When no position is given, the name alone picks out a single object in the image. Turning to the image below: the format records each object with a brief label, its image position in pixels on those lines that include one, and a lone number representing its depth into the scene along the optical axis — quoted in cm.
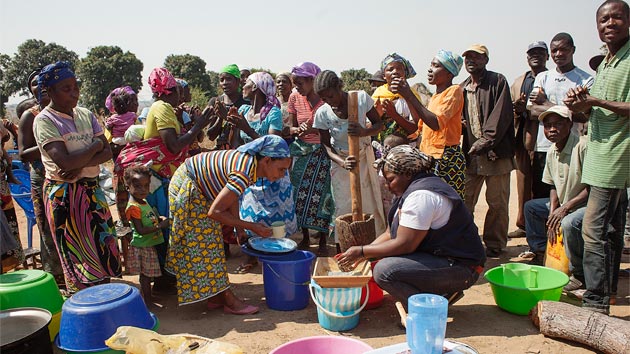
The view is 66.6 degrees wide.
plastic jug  204
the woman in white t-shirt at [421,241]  315
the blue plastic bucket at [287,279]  379
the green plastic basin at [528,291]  356
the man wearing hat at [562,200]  397
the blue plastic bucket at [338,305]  341
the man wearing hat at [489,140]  490
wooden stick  414
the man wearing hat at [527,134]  528
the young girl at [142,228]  400
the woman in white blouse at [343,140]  466
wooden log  293
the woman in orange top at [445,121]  432
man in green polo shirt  321
